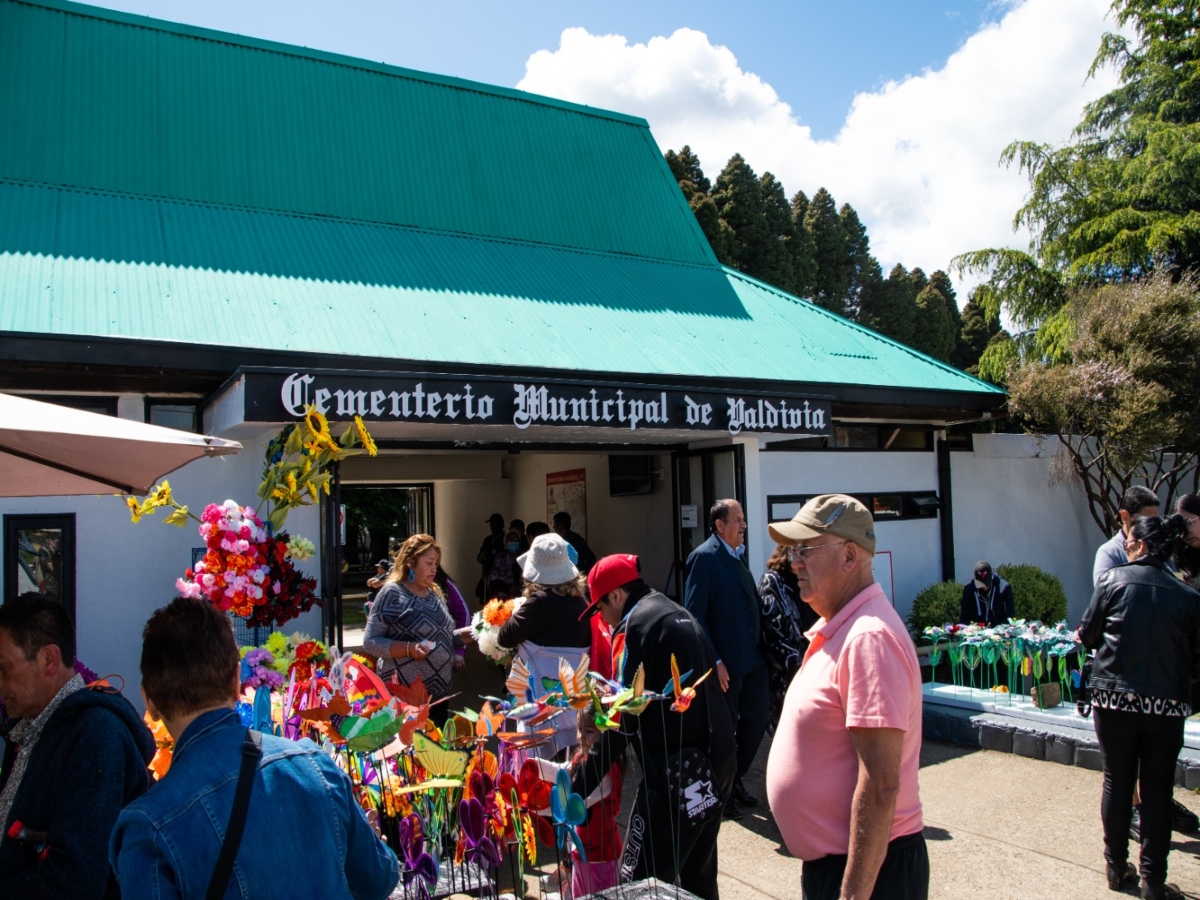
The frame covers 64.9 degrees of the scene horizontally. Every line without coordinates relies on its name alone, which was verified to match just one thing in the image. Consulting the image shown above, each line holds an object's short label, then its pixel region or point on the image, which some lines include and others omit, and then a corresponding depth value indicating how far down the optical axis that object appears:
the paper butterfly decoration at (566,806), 2.80
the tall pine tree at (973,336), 31.58
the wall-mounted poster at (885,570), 10.79
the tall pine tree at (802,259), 25.58
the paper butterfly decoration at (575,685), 2.92
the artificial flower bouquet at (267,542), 3.95
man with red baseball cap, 3.29
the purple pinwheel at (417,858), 2.89
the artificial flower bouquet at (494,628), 5.74
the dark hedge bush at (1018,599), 10.46
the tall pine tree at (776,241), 24.22
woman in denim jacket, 1.75
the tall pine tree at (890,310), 29.70
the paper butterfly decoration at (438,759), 2.86
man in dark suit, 5.78
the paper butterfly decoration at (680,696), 2.87
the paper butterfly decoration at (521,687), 3.24
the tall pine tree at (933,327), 30.50
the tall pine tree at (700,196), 22.94
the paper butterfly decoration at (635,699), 2.87
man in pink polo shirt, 2.30
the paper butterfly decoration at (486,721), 3.04
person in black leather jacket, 4.38
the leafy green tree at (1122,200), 15.51
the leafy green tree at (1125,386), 10.82
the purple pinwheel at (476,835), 2.88
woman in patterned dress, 5.32
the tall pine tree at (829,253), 28.61
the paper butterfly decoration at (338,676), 3.60
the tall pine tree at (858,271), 29.77
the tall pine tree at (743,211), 23.89
